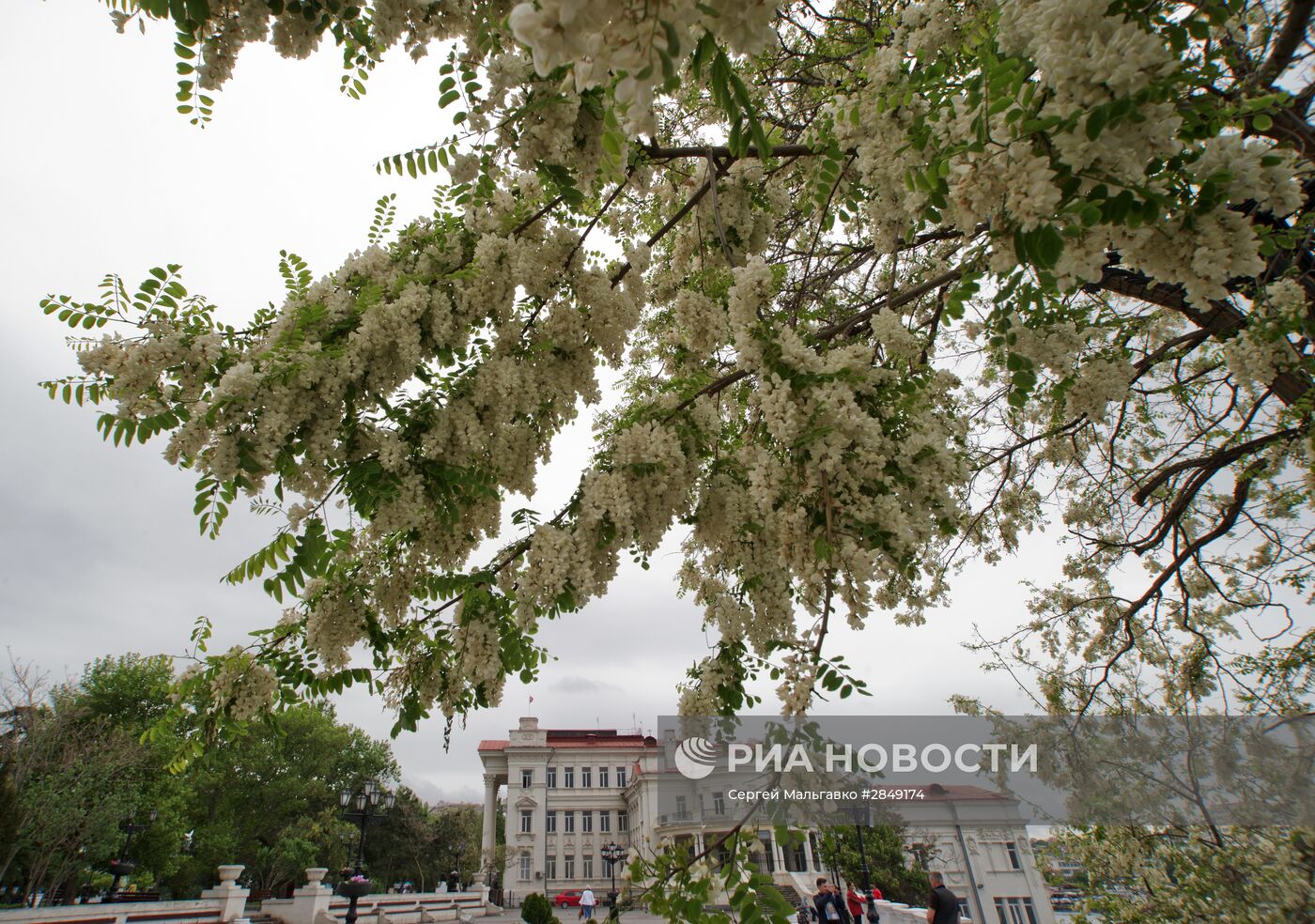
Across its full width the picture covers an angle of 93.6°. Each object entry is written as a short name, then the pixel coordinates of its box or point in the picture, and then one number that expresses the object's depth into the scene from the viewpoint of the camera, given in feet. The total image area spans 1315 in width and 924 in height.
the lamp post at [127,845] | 62.41
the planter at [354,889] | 44.59
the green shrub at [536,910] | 71.92
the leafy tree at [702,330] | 6.49
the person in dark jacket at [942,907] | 26.32
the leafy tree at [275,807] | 114.01
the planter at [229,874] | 53.06
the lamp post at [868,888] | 41.31
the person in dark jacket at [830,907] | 31.81
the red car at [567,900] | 137.49
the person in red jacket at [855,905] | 38.47
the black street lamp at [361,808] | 44.83
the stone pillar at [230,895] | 50.24
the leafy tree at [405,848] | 155.33
